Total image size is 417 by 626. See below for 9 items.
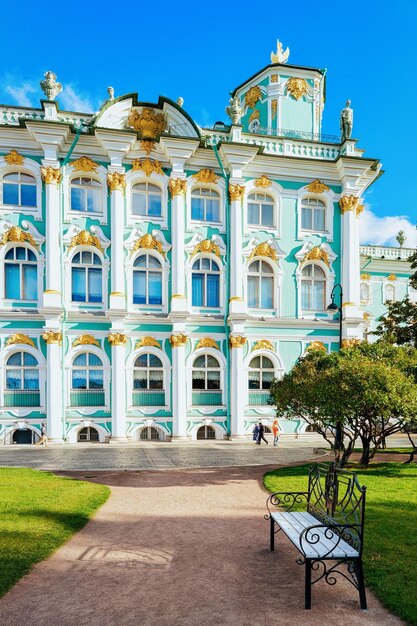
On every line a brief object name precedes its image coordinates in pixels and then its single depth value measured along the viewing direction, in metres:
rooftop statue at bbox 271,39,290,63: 31.55
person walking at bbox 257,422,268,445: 24.67
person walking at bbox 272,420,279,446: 24.94
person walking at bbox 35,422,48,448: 23.82
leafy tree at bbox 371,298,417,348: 22.55
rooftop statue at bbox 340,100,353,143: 28.71
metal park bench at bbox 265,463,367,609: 5.98
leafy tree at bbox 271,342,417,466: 13.14
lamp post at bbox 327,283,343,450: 14.61
